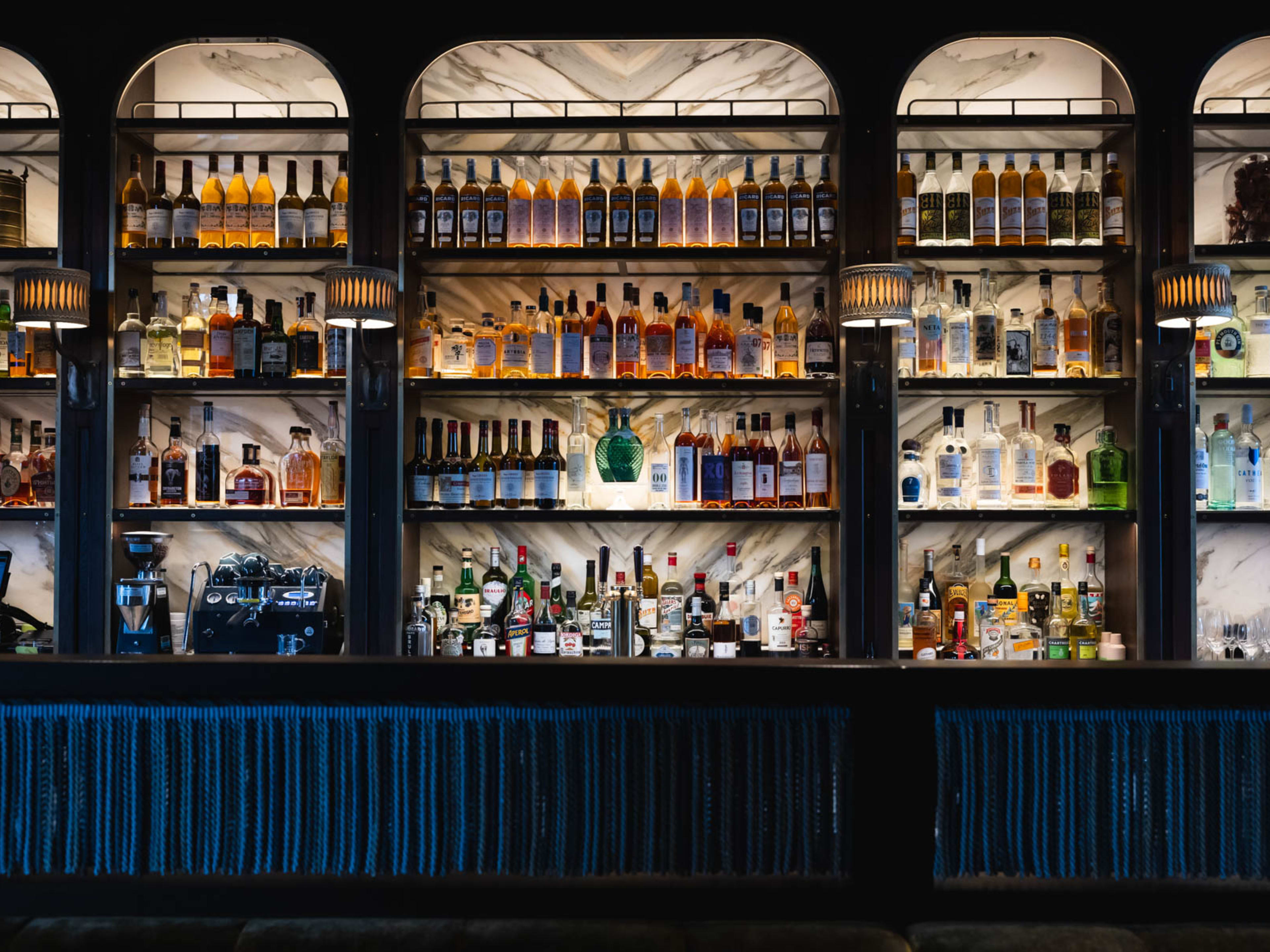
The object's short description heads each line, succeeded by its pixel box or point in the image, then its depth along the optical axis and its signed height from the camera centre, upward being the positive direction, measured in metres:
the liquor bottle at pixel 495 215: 2.84 +0.85
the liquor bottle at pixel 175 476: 2.85 +0.06
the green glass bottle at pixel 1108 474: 2.77 +0.06
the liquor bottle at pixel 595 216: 2.82 +0.84
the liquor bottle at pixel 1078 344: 2.81 +0.45
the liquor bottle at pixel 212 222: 2.85 +0.83
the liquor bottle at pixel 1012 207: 2.81 +0.86
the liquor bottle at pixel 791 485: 2.82 +0.03
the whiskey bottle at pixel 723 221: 2.81 +0.82
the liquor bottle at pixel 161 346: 2.84 +0.45
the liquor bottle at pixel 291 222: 2.84 +0.83
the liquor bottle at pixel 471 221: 2.83 +0.83
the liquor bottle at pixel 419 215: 2.79 +0.84
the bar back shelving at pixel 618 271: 2.92 +0.71
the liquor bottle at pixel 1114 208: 2.72 +0.83
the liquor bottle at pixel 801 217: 2.78 +0.82
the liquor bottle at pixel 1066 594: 2.91 -0.31
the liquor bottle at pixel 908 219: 2.73 +0.80
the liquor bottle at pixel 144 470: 2.80 +0.08
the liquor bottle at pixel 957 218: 2.81 +0.83
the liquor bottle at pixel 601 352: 2.84 +0.43
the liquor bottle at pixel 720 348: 2.82 +0.44
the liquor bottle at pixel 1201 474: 2.80 +0.06
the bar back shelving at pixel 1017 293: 2.70 +0.64
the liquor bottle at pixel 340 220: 2.83 +0.83
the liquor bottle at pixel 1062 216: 2.77 +0.83
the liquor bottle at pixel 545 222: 2.82 +0.82
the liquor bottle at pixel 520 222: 2.83 +0.82
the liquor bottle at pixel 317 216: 2.87 +0.86
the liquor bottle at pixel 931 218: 2.78 +0.82
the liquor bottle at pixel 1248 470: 2.81 +0.07
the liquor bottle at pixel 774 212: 2.84 +0.86
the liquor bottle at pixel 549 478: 2.83 +0.05
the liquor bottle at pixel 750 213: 2.81 +0.85
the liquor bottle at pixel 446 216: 2.81 +0.84
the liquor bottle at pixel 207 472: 2.88 +0.07
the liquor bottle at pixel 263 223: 2.86 +0.84
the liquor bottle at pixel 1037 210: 2.77 +0.84
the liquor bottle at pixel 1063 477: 2.85 +0.05
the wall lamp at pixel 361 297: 2.52 +0.54
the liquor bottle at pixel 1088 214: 2.77 +0.83
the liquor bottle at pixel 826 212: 2.76 +0.83
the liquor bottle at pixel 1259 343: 2.86 +0.46
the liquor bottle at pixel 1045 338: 2.80 +0.47
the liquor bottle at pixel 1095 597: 2.89 -0.32
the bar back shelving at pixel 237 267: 2.94 +0.73
